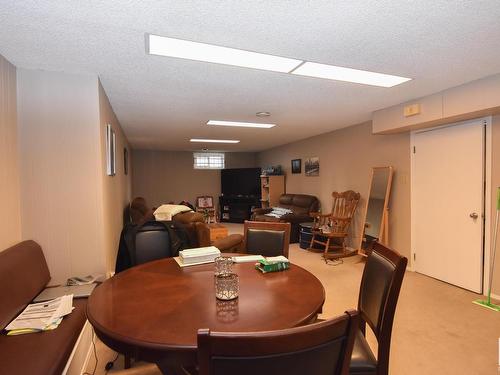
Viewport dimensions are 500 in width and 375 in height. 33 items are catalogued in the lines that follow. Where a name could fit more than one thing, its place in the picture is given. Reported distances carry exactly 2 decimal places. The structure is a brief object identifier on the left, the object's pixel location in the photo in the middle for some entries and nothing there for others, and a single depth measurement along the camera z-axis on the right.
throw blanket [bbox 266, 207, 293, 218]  6.26
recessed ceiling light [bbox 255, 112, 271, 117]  4.02
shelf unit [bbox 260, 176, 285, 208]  7.57
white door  3.20
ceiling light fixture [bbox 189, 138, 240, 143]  6.50
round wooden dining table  1.06
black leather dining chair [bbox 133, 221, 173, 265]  2.46
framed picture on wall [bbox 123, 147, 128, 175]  5.41
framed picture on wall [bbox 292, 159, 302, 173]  6.85
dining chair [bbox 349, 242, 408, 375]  1.36
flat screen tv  8.55
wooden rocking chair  4.71
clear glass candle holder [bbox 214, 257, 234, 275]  1.70
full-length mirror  4.20
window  9.12
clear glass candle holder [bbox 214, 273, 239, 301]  1.42
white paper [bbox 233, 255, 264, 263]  2.08
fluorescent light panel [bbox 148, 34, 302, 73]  1.95
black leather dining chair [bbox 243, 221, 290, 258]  2.41
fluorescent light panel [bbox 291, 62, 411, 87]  2.41
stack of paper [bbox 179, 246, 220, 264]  1.99
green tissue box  1.84
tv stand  8.46
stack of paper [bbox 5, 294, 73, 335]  1.63
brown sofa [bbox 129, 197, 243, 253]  3.47
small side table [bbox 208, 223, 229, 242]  4.98
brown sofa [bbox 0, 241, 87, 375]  1.36
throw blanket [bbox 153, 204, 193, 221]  4.58
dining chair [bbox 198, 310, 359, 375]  0.72
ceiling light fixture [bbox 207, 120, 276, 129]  4.60
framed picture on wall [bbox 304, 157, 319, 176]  6.16
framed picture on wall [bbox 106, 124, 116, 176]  2.91
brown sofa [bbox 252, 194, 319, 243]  5.89
